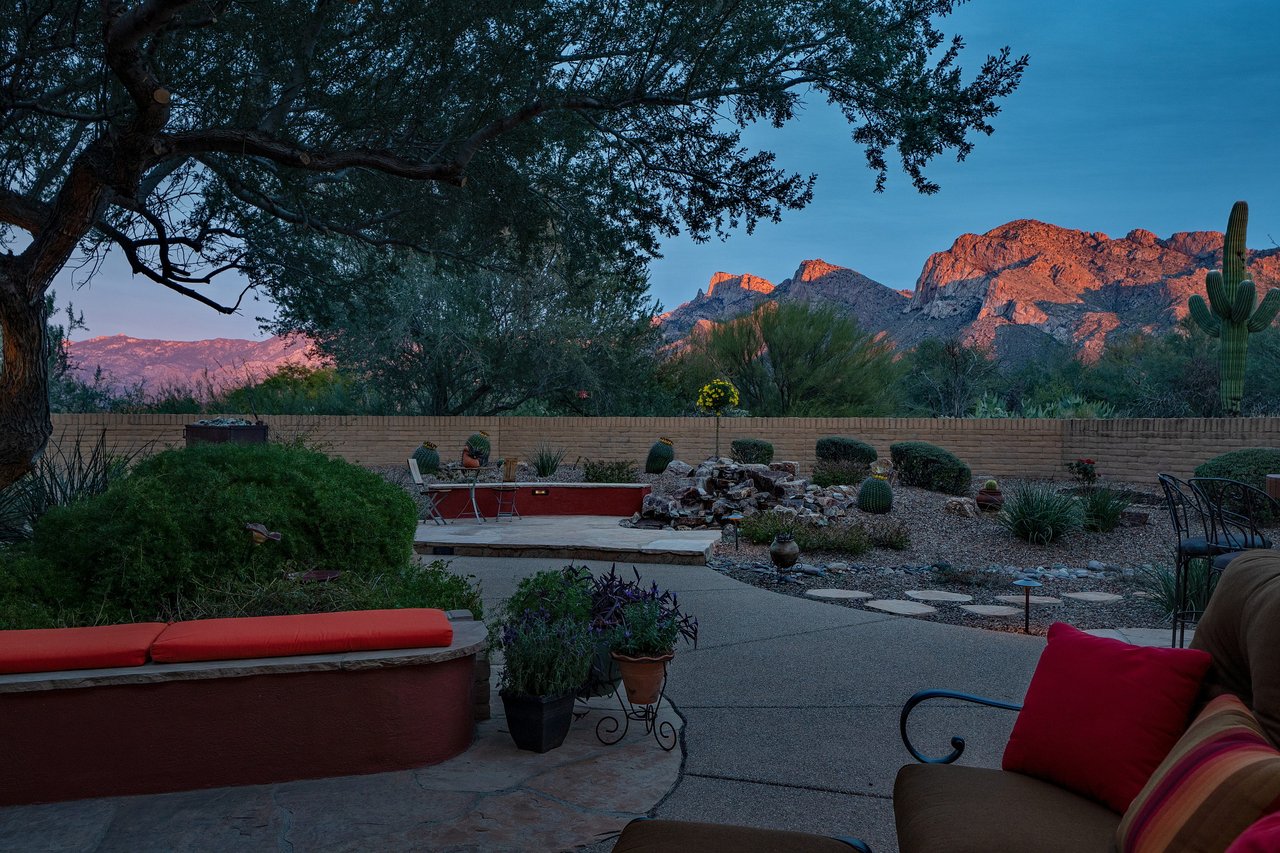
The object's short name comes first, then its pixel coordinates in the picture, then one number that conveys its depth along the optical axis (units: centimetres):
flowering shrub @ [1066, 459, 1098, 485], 1456
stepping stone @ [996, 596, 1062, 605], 755
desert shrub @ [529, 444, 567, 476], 1703
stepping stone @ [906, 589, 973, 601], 765
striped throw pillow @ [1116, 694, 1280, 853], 148
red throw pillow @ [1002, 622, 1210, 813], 215
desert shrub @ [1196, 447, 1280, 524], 1137
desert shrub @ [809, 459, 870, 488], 1465
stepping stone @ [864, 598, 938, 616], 705
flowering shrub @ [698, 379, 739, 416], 1617
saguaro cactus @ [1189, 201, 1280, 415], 1602
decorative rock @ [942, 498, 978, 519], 1196
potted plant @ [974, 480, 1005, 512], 1233
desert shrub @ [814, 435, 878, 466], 1588
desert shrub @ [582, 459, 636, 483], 1521
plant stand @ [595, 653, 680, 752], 391
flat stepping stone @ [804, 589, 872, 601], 770
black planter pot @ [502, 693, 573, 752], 371
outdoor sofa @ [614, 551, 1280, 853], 190
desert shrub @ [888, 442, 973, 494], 1415
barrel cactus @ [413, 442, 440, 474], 1625
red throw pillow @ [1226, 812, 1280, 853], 111
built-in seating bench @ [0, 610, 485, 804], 321
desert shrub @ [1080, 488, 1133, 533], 1097
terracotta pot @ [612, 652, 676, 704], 396
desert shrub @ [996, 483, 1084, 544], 1047
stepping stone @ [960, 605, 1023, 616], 707
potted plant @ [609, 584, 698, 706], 396
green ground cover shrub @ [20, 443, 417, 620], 463
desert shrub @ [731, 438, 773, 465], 1736
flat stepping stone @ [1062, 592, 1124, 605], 764
